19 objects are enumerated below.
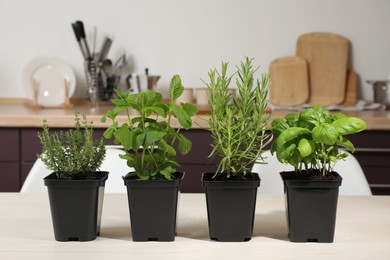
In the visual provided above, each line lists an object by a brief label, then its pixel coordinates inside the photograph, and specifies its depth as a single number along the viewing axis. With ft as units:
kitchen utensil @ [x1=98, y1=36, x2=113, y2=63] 11.02
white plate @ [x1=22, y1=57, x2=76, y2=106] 10.98
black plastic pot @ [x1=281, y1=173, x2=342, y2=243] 3.55
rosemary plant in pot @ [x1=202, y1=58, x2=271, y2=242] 3.53
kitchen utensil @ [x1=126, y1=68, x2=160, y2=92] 10.77
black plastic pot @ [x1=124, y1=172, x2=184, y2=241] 3.53
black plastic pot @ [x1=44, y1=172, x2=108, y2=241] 3.55
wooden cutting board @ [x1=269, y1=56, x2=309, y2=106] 11.09
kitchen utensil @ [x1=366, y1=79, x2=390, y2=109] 10.88
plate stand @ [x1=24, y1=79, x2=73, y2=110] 10.80
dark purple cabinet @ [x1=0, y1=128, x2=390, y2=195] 9.40
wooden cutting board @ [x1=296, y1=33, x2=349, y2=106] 11.16
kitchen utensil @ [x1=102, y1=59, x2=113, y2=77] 11.12
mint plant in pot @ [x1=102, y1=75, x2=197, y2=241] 3.53
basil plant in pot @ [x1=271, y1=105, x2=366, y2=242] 3.54
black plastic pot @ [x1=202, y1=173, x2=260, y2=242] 3.52
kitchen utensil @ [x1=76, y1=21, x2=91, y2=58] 10.88
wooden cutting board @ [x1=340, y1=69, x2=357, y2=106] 11.22
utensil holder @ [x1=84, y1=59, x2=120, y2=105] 10.92
